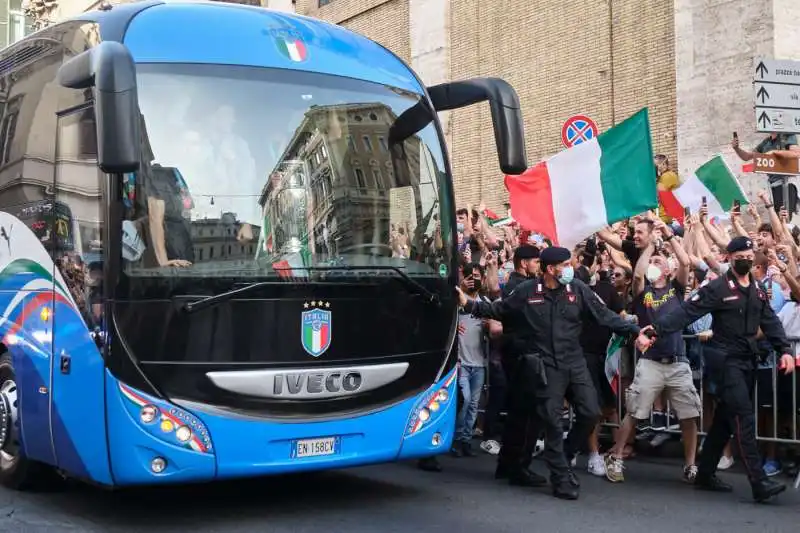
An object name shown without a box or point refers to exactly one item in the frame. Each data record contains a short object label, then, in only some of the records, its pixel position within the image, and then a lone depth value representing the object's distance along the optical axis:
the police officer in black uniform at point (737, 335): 7.77
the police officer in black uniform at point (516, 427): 8.45
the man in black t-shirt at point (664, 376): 8.72
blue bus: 6.45
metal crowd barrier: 9.15
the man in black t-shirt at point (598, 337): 9.73
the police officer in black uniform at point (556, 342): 8.09
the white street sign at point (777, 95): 9.78
